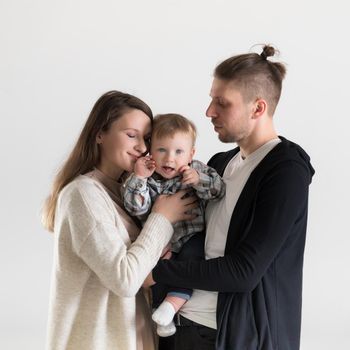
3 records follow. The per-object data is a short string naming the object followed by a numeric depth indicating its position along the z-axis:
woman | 2.80
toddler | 2.96
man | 2.77
